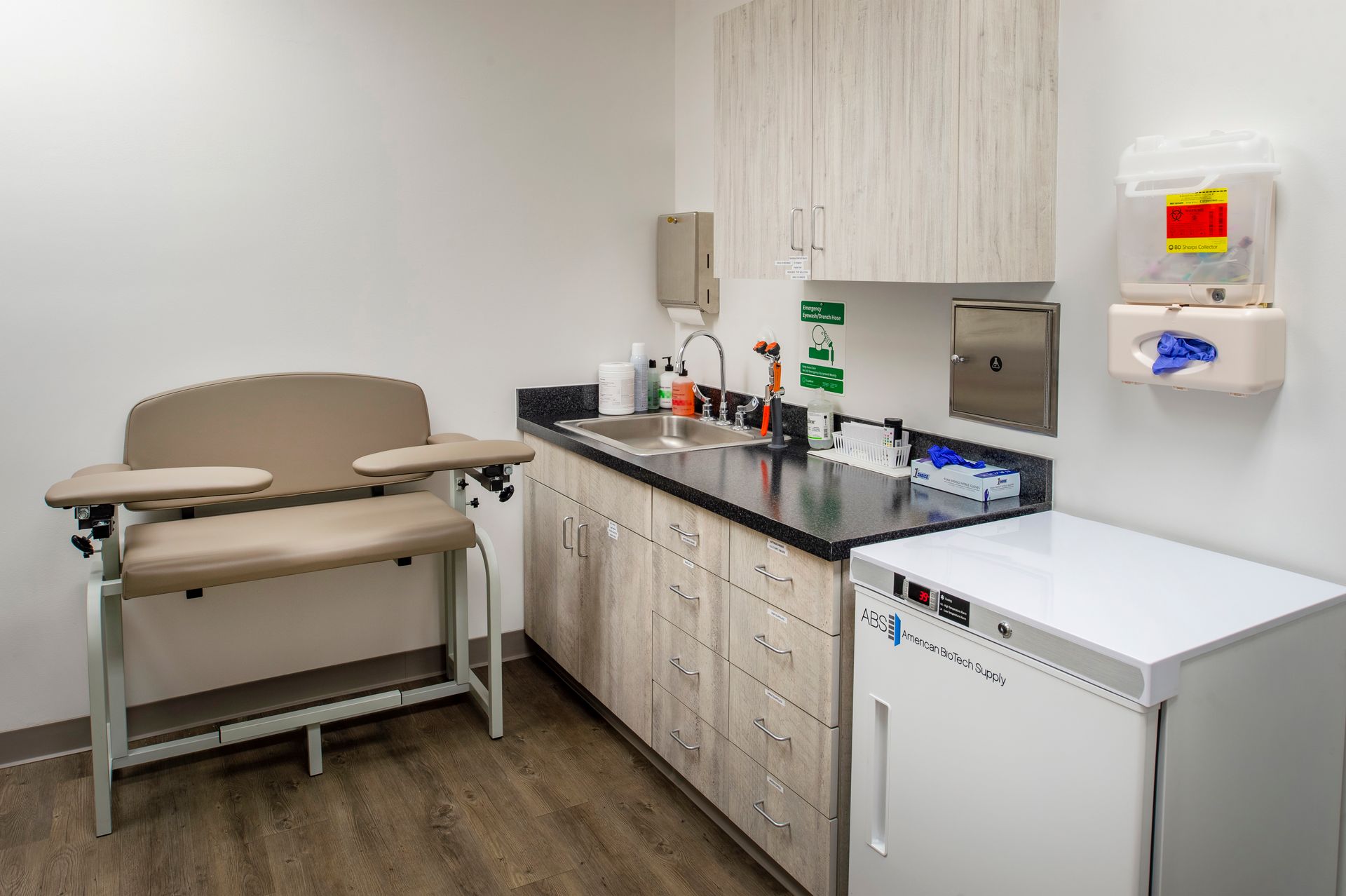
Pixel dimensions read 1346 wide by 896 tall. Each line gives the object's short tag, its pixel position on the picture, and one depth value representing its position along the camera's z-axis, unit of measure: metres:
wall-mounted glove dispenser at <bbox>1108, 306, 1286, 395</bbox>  1.74
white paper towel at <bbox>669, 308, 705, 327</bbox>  3.62
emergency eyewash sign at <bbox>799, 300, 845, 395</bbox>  2.94
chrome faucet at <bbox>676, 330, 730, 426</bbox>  3.41
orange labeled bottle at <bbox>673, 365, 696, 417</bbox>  3.55
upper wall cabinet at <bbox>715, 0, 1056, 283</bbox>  2.07
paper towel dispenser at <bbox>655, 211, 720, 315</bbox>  3.48
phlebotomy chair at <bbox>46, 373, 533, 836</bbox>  2.43
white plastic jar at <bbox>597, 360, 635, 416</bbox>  3.54
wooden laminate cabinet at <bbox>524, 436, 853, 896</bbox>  2.04
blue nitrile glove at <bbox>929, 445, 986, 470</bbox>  2.39
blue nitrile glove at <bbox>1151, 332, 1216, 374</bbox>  1.81
